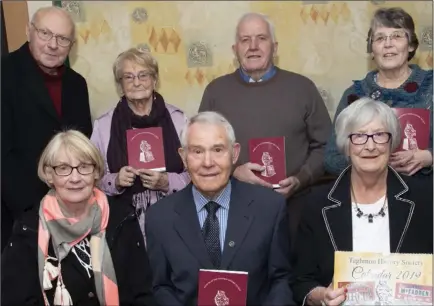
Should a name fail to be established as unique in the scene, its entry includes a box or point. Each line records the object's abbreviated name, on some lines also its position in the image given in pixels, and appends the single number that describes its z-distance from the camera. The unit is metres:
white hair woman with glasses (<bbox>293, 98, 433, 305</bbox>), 2.64
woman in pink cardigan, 3.36
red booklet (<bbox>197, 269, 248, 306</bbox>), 2.51
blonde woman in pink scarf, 2.80
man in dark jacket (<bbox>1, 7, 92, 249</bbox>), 3.44
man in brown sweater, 3.51
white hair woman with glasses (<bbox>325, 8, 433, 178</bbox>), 3.08
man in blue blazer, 2.68
